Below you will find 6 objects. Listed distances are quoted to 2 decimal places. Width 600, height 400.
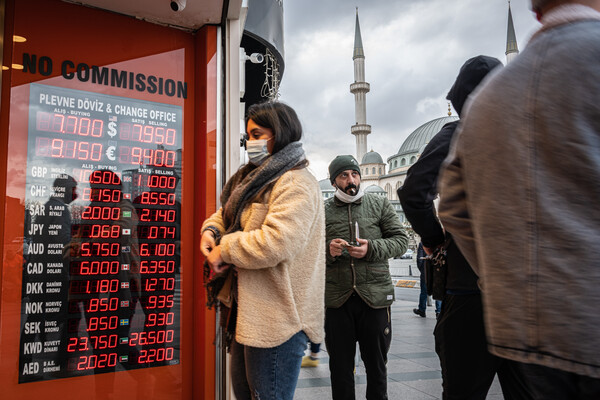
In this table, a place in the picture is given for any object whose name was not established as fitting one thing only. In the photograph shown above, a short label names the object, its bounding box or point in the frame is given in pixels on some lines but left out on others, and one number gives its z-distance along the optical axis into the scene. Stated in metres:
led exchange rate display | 3.26
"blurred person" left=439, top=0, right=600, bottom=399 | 0.82
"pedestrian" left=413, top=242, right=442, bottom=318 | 9.09
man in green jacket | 3.13
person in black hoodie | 2.00
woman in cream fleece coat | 1.95
